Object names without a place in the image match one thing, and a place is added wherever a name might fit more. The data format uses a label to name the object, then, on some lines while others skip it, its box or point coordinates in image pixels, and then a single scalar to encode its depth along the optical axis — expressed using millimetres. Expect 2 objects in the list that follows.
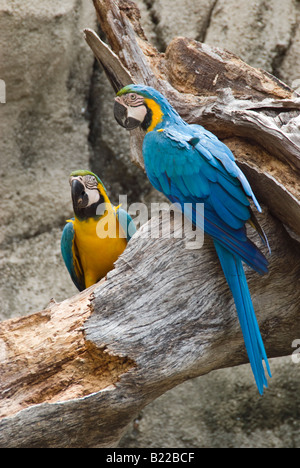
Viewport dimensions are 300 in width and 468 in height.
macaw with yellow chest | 11469
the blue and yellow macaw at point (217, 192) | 11211
